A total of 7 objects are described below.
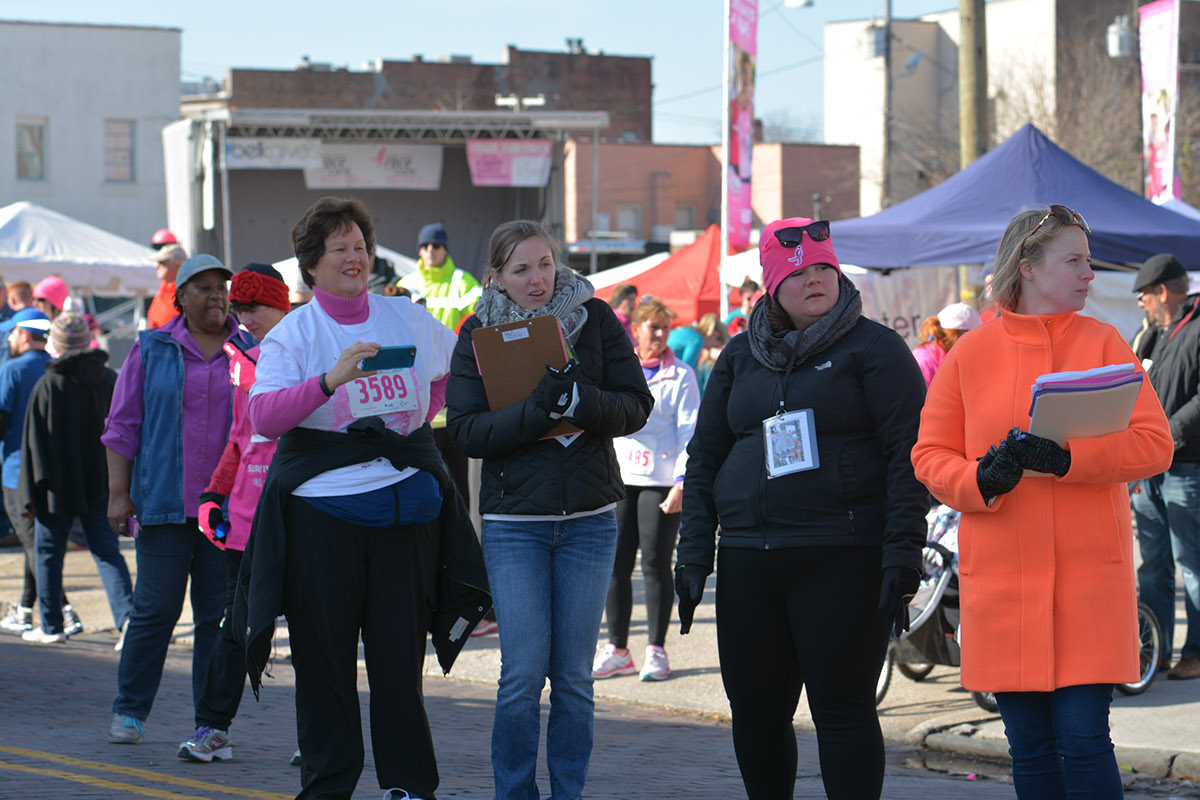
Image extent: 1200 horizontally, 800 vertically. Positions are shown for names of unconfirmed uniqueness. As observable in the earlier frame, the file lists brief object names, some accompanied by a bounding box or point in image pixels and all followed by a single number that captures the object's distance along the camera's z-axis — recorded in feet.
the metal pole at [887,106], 155.20
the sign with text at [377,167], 120.16
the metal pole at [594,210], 102.31
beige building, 143.02
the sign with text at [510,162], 116.57
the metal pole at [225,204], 98.58
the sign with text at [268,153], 110.52
